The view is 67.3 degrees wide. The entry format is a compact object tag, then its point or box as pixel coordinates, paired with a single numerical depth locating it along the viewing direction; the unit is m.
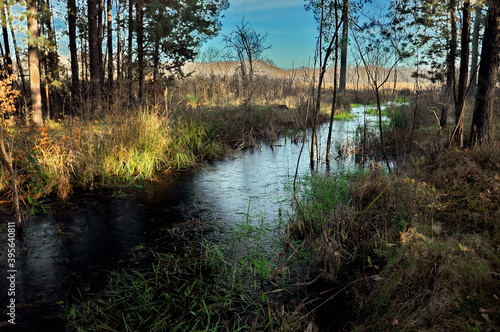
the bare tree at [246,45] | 16.47
